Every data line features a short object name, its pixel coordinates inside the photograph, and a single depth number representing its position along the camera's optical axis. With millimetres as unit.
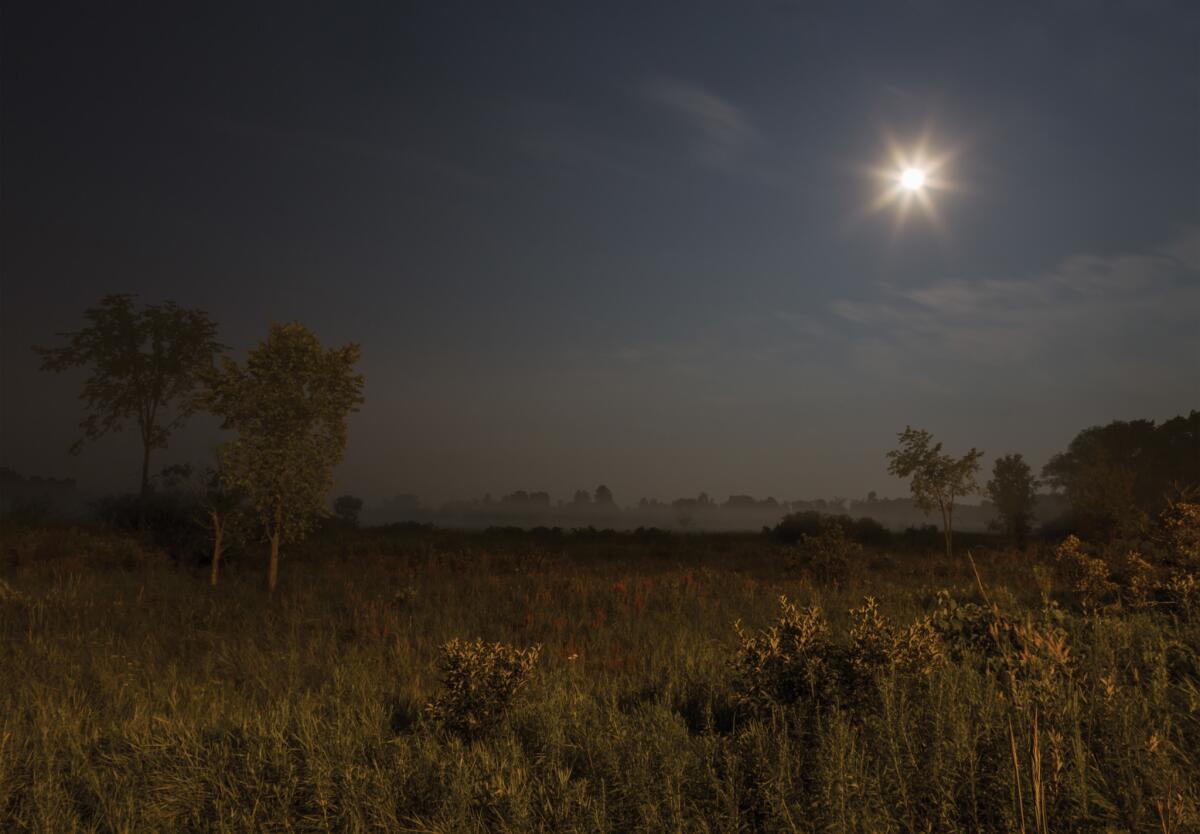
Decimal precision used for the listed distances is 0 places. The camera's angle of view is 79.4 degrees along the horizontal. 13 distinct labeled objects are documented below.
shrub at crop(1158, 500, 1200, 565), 9039
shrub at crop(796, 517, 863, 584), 16859
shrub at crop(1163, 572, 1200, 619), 8266
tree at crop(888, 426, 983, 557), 25188
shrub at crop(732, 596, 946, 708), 5348
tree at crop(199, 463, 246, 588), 14609
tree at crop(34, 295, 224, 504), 33781
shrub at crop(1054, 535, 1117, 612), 9414
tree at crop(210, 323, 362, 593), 13516
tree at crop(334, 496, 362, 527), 63300
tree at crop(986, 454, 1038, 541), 64375
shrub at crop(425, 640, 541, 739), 5375
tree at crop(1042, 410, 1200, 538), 49938
